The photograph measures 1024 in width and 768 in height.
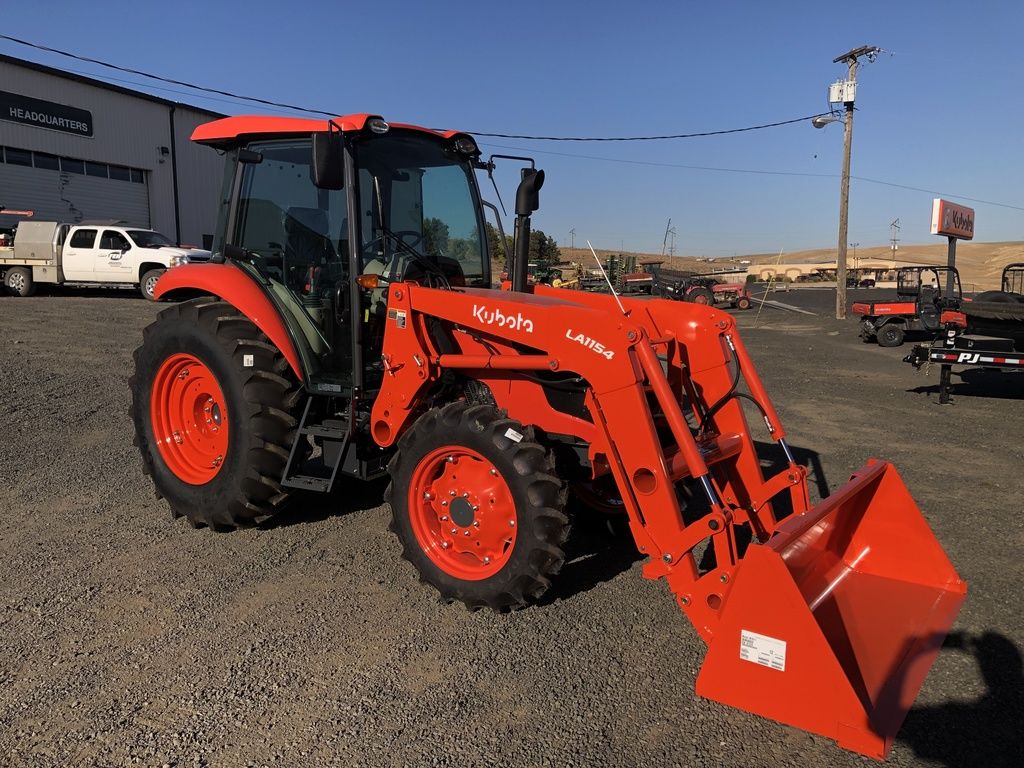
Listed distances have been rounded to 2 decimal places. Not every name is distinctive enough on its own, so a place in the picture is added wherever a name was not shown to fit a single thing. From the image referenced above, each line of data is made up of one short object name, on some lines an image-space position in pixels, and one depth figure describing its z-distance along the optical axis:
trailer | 9.18
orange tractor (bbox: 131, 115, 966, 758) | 2.95
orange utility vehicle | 16.58
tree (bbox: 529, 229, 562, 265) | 35.59
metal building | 22.17
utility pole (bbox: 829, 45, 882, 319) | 22.52
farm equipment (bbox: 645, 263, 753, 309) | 25.55
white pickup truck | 18.19
